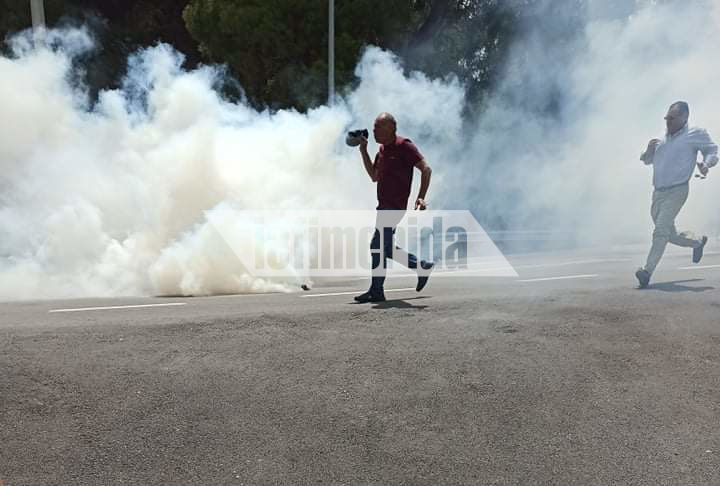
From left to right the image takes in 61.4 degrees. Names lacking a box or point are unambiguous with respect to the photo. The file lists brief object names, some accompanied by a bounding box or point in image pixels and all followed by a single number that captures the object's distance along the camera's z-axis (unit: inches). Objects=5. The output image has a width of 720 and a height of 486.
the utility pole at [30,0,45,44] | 396.2
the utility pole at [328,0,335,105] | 499.1
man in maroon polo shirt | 211.3
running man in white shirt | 241.3
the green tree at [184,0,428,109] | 542.3
